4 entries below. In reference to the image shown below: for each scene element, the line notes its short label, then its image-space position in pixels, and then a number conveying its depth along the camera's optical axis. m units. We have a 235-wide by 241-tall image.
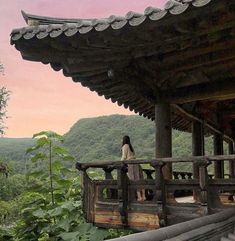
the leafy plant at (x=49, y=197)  6.95
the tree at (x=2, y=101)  31.09
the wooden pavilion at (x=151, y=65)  4.52
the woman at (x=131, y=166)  7.34
